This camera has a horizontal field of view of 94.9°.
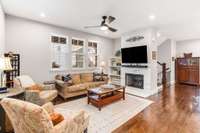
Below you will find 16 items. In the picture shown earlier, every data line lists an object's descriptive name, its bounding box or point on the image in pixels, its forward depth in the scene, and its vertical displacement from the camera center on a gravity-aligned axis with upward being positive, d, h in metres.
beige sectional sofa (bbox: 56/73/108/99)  3.12 -0.70
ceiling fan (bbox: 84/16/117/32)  2.89 +1.51
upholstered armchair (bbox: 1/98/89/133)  0.95 -0.62
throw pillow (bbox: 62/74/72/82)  3.39 -0.47
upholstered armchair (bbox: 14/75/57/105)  2.25 -0.72
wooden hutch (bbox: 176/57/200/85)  5.22 -0.31
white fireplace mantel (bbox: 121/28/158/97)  3.87 -0.21
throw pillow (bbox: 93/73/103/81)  4.01 -0.52
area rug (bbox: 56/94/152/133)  1.94 -1.25
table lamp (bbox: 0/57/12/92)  1.79 -0.01
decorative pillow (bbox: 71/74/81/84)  3.65 -0.52
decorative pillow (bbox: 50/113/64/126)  1.19 -0.70
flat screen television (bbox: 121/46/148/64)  3.91 +0.48
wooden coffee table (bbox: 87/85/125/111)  2.61 -0.94
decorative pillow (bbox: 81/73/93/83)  3.89 -0.51
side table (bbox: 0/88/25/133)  1.58 -0.64
